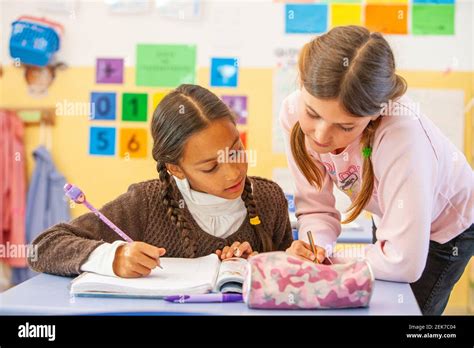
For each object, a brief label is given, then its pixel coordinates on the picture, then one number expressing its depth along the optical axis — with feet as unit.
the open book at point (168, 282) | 2.48
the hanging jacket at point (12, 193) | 4.82
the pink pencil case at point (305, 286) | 2.37
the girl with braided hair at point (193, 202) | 3.03
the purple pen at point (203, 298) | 2.43
